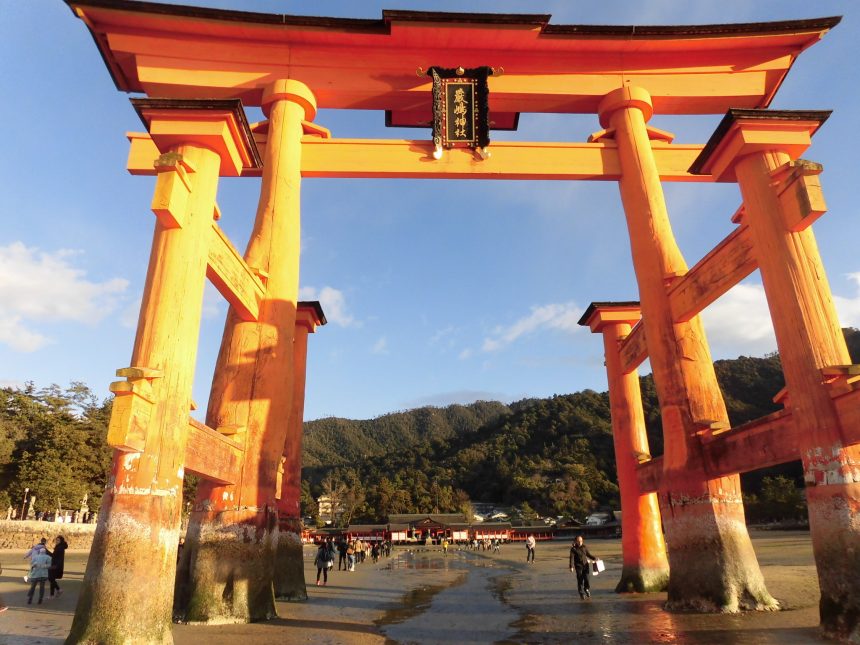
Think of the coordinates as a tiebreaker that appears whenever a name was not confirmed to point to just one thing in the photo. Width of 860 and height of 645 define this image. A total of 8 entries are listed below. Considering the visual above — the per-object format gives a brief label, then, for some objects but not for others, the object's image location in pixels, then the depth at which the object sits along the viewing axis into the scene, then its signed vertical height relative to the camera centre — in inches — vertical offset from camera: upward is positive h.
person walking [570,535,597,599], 391.9 -26.5
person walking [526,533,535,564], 1047.1 -41.8
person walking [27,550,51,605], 417.4 -22.1
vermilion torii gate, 213.3 +128.8
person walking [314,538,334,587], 597.0 -28.6
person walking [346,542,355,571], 893.3 -40.9
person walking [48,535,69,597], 445.1 -17.0
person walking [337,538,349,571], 926.4 -29.3
